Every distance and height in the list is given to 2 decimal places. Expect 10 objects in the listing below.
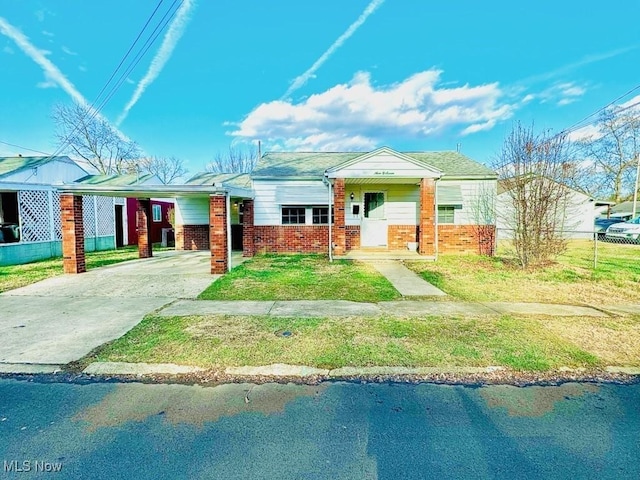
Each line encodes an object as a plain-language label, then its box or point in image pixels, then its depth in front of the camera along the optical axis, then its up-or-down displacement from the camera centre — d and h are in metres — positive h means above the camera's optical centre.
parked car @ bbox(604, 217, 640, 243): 18.77 -0.56
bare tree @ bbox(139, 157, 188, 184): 41.48 +7.43
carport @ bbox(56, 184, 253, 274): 8.95 +0.31
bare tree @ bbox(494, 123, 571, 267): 9.84 +0.83
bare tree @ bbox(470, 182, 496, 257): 13.23 +0.22
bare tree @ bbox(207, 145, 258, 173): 42.50 +7.74
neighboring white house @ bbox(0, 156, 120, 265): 12.22 +0.67
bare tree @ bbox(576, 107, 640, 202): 32.00 +6.18
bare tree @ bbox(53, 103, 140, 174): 29.17 +7.72
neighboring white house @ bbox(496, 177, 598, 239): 10.31 +0.48
